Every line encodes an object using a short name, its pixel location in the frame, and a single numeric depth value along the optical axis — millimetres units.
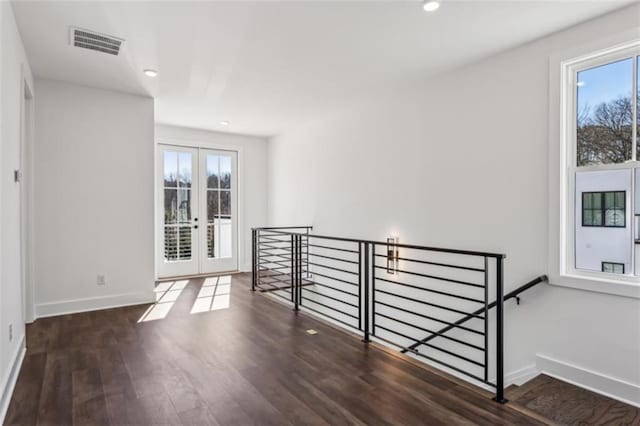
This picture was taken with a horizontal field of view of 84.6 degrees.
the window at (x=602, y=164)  2650
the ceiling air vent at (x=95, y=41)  2932
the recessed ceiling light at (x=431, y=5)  2471
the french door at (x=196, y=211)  6152
